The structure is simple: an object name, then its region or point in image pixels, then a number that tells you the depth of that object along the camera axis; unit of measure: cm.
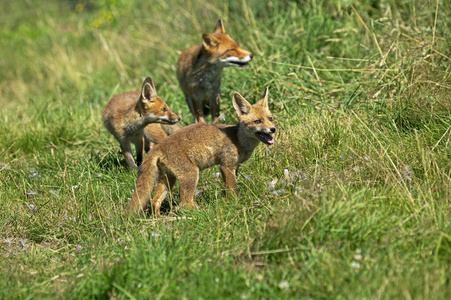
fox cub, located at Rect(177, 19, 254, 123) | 1520
